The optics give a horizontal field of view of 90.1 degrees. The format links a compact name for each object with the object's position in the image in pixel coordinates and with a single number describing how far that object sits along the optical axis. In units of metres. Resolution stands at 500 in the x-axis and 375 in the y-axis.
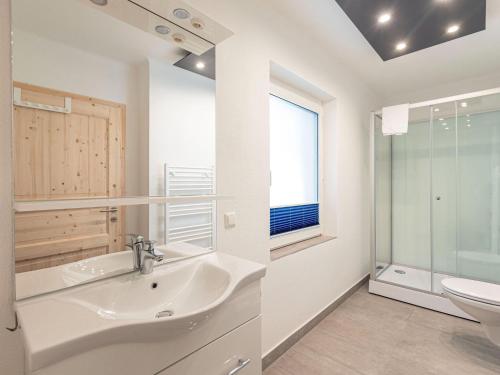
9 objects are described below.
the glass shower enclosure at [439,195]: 2.66
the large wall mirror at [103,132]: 0.84
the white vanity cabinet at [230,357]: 0.79
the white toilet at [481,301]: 1.69
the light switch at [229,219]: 1.42
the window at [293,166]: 2.10
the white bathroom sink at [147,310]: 0.58
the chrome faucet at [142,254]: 1.04
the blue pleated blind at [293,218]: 2.08
